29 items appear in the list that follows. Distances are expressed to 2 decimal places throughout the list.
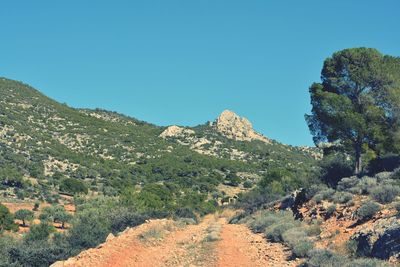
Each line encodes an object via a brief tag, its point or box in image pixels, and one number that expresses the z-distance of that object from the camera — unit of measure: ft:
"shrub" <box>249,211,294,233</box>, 90.74
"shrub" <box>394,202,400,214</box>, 59.40
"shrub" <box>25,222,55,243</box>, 96.02
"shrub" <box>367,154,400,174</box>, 106.42
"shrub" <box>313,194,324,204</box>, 90.17
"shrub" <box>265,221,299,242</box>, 75.04
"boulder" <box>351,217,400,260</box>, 47.35
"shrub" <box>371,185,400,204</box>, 70.03
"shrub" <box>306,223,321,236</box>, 69.62
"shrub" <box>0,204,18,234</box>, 131.11
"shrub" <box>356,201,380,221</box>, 65.16
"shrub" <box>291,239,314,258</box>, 58.18
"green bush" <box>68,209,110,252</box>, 82.64
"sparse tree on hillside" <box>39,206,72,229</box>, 144.97
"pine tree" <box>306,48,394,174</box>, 109.40
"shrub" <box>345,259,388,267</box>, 42.81
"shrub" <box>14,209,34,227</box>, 146.30
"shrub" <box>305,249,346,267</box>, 47.61
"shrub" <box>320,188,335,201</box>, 89.07
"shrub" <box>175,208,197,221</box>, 130.92
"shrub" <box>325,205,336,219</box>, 77.40
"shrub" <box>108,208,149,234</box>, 104.32
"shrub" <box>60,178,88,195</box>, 203.51
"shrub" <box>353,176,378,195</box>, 80.61
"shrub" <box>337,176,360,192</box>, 90.27
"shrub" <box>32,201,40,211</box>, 167.38
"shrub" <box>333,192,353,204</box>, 79.36
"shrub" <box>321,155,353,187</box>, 120.16
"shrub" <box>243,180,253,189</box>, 247.50
